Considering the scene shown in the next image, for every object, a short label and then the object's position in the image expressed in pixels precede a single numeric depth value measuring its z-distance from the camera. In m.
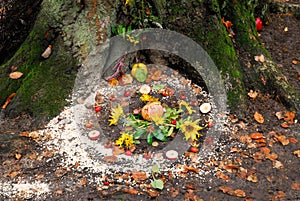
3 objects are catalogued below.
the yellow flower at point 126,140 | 3.69
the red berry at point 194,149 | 3.66
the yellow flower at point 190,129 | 3.74
